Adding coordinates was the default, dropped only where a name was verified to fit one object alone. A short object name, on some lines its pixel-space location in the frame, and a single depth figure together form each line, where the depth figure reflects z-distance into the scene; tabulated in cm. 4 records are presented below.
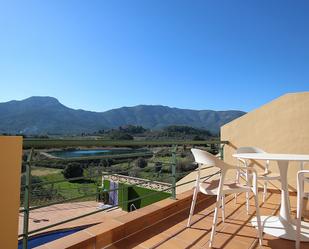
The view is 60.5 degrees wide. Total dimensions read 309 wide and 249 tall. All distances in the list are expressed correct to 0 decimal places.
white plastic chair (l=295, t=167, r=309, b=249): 226
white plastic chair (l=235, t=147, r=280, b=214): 307
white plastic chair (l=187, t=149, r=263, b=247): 238
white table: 262
